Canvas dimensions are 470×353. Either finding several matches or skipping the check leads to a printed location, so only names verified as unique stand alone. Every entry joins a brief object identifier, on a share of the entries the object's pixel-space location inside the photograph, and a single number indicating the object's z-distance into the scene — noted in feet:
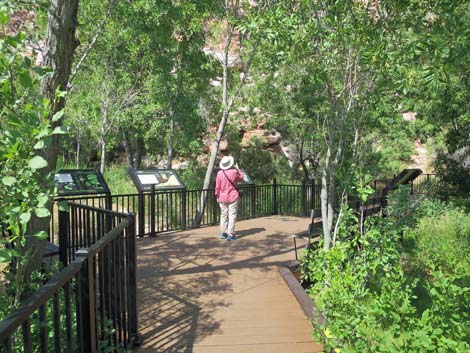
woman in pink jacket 26.30
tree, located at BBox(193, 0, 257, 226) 34.86
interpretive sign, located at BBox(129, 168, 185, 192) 28.94
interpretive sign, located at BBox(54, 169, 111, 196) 22.74
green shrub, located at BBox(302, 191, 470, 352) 7.92
